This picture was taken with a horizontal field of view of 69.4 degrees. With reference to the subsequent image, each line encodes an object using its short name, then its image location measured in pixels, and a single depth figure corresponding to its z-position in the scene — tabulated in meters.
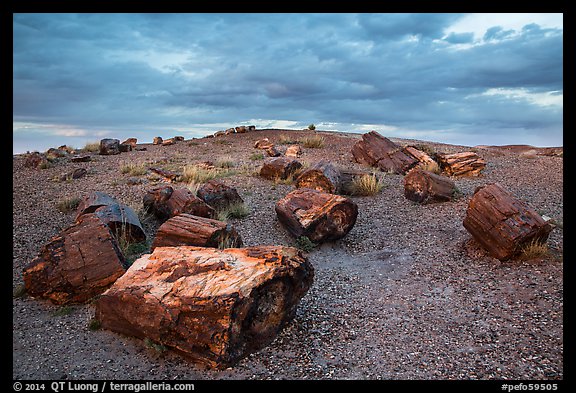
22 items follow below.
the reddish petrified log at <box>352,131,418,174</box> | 16.41
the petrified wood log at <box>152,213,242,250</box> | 7.65
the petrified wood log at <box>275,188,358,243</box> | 9.39
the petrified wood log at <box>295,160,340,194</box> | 12.26
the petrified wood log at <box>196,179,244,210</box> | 11.16
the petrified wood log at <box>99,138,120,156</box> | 22.45
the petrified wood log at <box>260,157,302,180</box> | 14.39
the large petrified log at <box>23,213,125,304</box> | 6.98
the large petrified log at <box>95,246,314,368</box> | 5.14
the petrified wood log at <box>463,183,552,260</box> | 7.80
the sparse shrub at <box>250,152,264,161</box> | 19.28
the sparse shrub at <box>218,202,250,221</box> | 10.78
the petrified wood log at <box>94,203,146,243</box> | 8.68
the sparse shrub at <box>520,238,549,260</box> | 7.76
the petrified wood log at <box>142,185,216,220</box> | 9.86
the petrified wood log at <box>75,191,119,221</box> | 9.33
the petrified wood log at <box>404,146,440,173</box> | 15.59
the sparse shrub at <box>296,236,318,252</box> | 9.37
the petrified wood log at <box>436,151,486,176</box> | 15.43
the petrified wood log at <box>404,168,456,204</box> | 11.70
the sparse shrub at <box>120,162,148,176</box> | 15.66
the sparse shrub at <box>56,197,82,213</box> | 11.35
